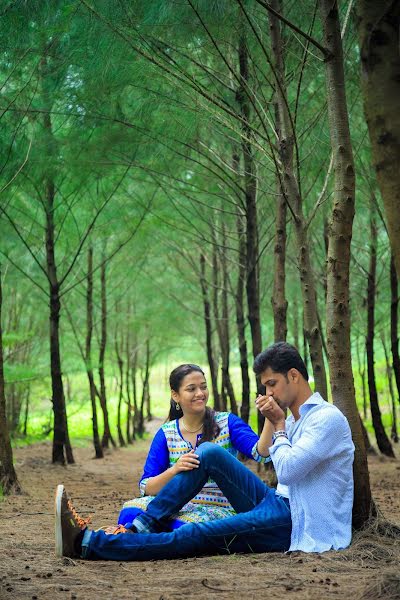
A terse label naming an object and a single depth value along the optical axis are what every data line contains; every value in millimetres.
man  3320
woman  3814
